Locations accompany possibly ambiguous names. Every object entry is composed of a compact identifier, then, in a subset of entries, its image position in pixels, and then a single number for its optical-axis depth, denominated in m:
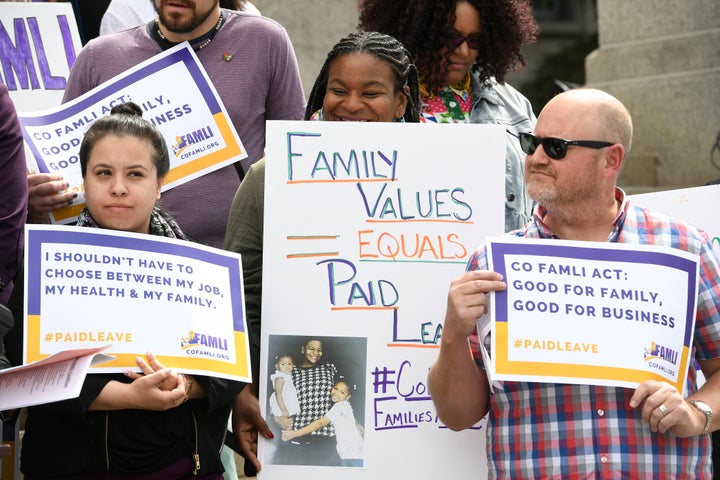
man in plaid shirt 7.26
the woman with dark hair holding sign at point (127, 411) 7.44
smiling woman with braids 8.33
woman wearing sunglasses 10.21
